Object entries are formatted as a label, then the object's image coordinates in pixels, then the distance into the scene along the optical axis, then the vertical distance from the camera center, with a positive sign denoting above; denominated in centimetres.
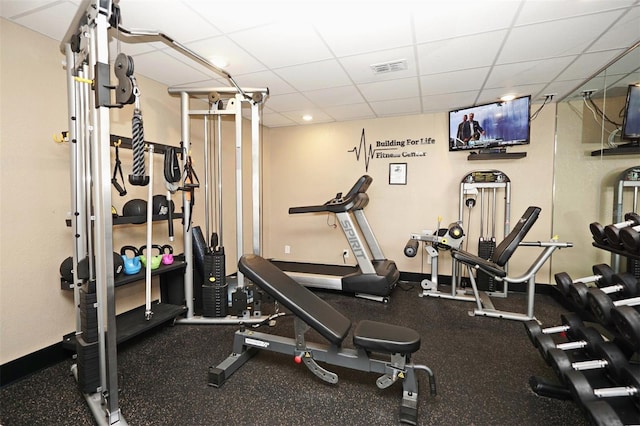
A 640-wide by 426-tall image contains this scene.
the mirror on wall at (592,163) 264 +42
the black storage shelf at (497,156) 363 +60
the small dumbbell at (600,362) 157 -86
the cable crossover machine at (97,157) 138 +23
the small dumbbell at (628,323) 138 -57
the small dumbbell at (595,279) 202 -52
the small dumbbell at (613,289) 183 -53
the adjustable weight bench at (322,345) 165 -83
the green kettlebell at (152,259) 256 -50
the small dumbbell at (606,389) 140 -89
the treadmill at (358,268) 354 -81
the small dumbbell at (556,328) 194 -83
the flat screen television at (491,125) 346 +97
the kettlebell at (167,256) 272 -51
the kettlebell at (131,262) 240 -50
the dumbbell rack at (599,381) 130 -91
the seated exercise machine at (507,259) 282 -58
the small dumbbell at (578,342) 178 -85
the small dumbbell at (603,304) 163 -56
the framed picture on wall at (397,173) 428 +43
